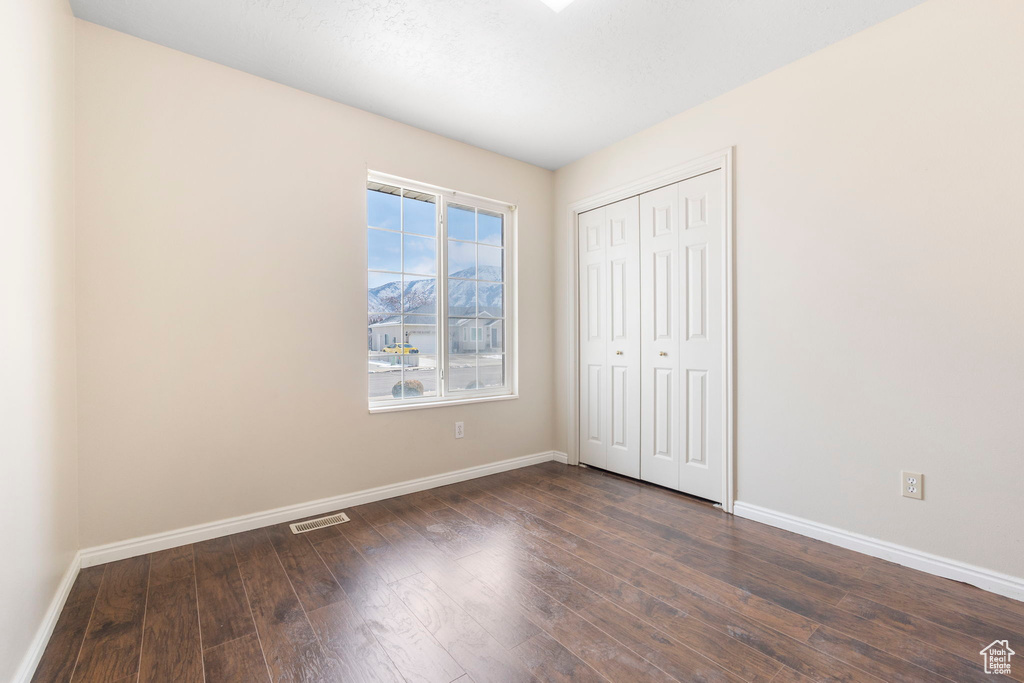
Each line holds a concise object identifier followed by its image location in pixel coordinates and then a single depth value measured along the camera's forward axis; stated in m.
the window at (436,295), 3.19
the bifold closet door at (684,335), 2.92
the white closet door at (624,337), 3.44
